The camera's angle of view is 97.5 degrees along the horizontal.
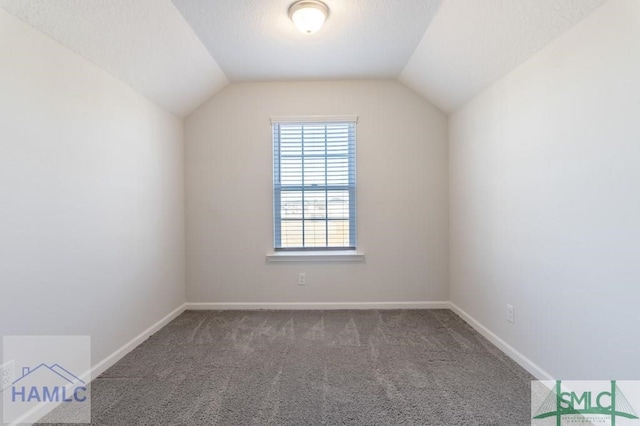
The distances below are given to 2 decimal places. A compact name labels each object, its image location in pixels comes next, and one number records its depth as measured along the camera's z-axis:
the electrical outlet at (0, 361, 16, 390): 1.41
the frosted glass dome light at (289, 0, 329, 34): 1.95
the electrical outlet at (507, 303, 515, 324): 2.15
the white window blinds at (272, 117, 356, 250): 3.26
